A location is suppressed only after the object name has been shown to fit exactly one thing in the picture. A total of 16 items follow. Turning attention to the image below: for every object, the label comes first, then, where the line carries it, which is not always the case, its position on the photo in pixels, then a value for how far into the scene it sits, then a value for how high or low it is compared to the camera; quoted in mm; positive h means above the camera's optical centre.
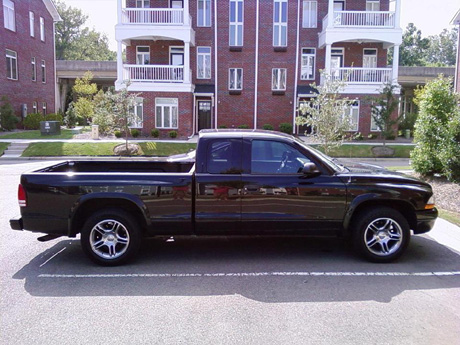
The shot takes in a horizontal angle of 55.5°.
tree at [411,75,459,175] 11375 +143
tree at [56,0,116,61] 67062 +13245
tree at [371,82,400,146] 24281 +985
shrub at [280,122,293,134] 29438 -137
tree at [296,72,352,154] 15987 +315
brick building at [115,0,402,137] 29500 +4908
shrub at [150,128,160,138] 27266 -575
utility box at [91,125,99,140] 26688 -496
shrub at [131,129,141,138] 27188 -592
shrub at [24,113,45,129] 32250 +77
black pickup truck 5914 -1051
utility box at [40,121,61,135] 27688 -300
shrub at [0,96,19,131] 29562 +395
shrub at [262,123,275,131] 29084 -117
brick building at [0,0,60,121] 31641 +5353
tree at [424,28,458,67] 87312 +15891
